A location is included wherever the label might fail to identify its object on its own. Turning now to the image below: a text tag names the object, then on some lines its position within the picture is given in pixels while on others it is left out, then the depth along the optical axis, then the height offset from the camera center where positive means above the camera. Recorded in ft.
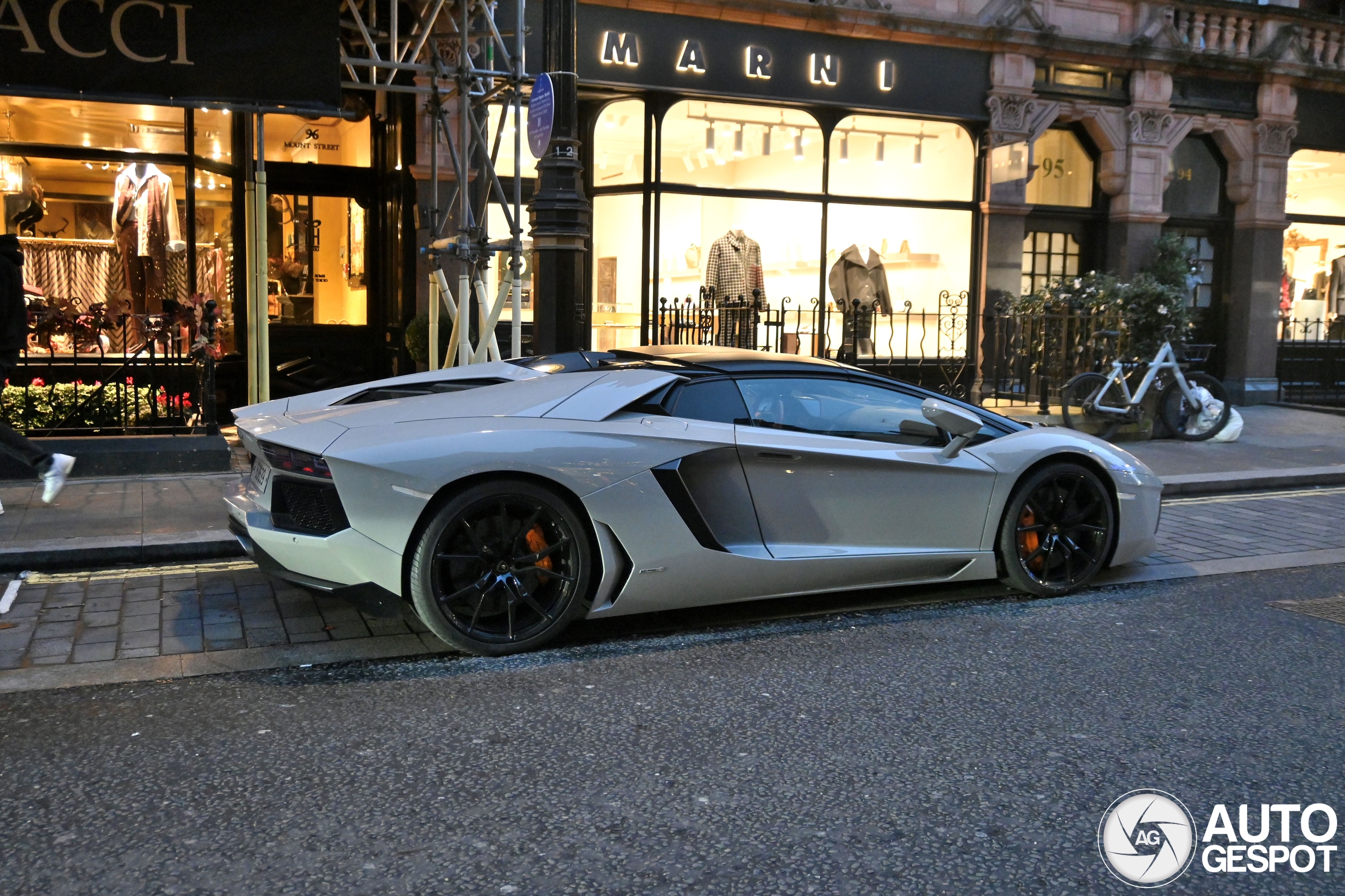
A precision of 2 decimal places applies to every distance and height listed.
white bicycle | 39.17 -2.35
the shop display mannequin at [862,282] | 50.49 +1.89
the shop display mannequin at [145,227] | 41.34 +3.08
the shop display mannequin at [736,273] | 48.26 +2.09
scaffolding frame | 30.66 +5.36
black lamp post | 25.26 +2.23
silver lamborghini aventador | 15.65 -2.40
